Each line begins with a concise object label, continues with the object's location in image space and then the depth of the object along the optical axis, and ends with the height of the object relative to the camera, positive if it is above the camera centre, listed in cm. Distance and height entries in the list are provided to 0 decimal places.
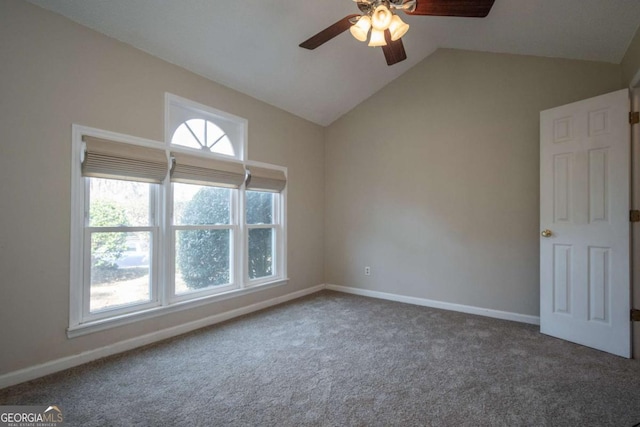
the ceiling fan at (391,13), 191 +131
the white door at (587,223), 252 -5
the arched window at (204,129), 299 +92
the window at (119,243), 251 -25
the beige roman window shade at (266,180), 364 +44
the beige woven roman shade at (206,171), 296 +45
